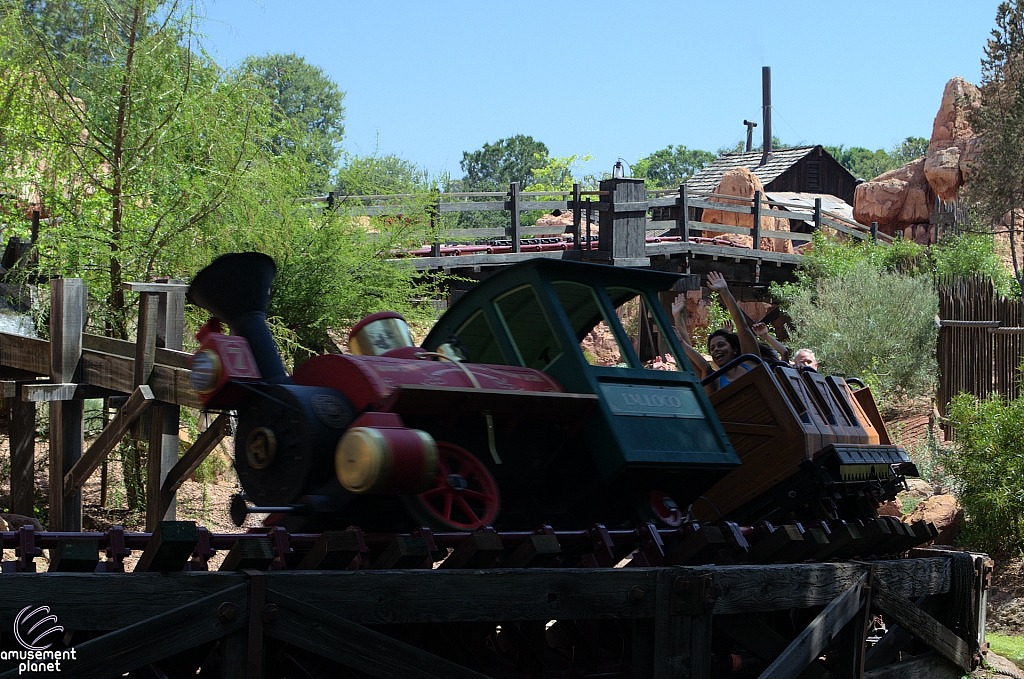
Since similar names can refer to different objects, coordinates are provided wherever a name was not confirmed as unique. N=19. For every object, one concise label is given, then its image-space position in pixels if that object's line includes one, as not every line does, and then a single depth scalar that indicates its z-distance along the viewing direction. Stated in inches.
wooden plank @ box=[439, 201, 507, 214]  676.1
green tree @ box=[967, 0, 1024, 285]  701.9
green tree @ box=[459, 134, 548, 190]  2514.8
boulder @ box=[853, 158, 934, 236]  1323.8
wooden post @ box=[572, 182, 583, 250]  749.3
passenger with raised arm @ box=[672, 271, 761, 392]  290.7
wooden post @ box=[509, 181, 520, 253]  741.9
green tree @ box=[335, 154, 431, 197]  569.3
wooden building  1780.3
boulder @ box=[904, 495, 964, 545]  423.2
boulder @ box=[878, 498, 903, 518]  447.8
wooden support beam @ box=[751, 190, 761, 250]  926.4
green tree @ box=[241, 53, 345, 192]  2586.1
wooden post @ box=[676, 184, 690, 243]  856.9
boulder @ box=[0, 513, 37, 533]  332.5
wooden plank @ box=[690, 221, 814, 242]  881.2
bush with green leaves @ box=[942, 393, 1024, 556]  382.9
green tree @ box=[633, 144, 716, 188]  3267.7
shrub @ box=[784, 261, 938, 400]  719.1
